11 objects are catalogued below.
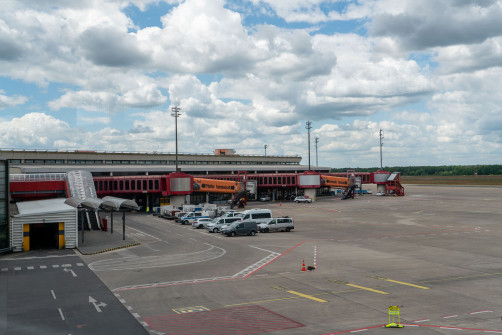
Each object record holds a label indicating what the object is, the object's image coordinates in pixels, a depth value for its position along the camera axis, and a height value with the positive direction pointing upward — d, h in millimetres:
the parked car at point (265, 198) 120506 -6982
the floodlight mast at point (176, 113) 89969 +12829
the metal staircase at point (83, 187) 63656 -2065
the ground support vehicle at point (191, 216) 68688 -6811
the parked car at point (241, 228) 54688 -7059
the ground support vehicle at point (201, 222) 63438 -7168
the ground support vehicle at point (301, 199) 110519 -6818
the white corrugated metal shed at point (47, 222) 44719 -5107
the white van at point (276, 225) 58719 -7115
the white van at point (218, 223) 58344 -6839
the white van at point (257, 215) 60281 -5984
